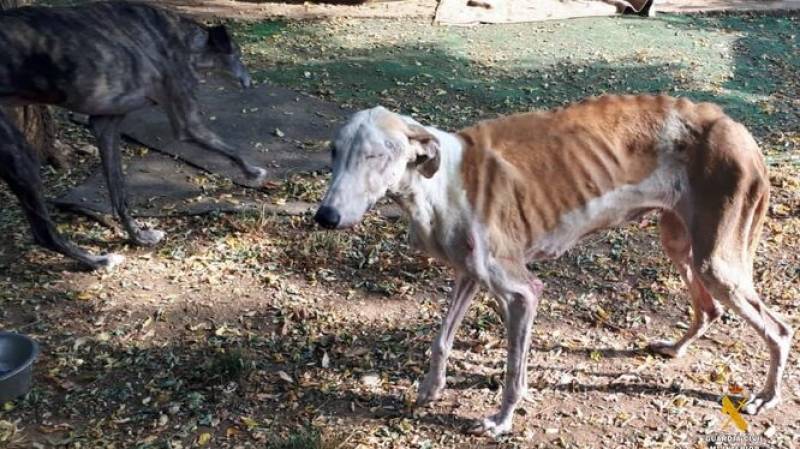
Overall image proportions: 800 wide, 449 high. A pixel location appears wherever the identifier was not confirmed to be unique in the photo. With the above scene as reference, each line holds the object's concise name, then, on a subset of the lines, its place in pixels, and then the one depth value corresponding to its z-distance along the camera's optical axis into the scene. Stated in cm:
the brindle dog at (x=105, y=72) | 468
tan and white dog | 334
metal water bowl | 377
